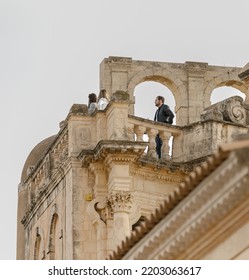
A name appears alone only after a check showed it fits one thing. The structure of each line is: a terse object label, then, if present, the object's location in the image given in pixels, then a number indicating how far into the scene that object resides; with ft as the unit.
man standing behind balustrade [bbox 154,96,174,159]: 132.26
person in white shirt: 129.70
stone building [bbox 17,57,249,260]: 125.90
